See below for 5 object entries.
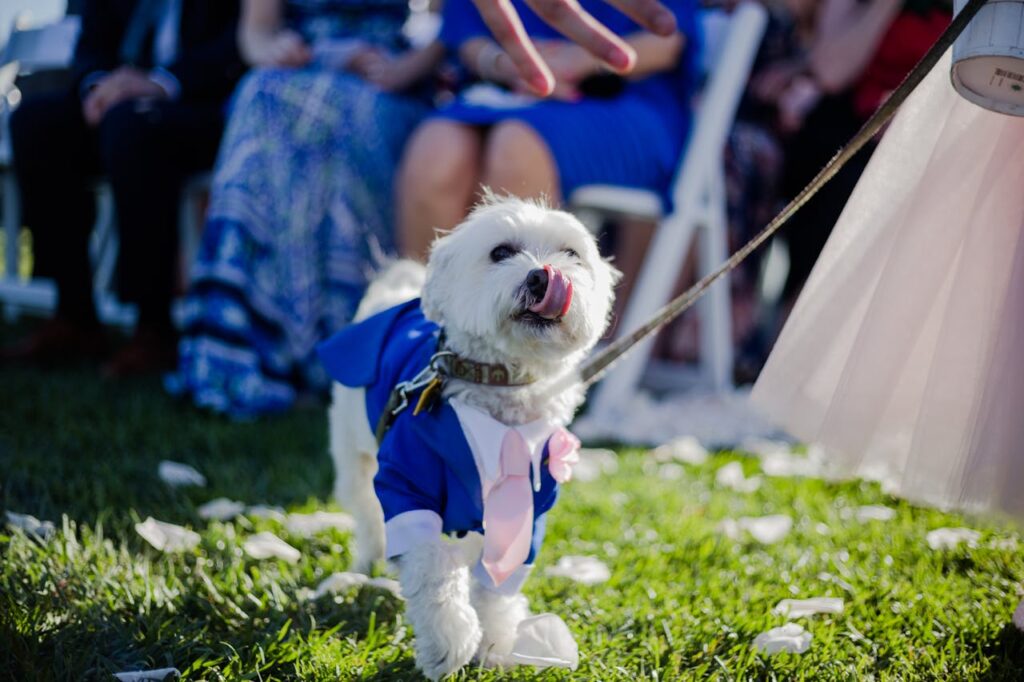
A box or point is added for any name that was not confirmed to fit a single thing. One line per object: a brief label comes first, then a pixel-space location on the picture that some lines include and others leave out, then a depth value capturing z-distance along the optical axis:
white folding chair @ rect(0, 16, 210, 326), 4.07
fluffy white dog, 1.36
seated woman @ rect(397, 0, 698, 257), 3.05
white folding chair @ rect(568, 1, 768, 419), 3.35
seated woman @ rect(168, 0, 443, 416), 3.18
